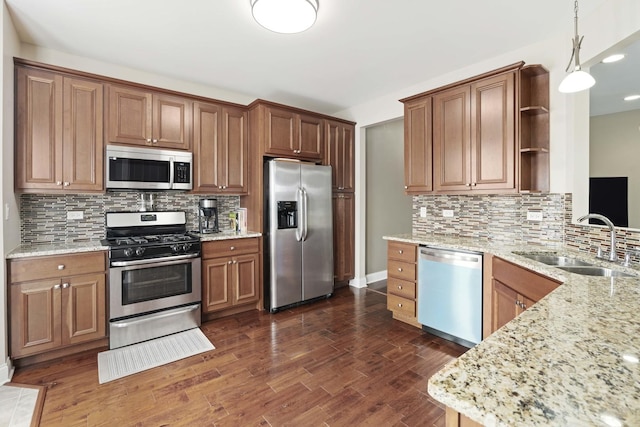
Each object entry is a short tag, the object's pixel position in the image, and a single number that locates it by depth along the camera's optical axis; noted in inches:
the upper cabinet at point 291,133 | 139.3
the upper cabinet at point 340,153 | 163.8
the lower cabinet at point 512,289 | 71.6
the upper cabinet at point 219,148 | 132.8
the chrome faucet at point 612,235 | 73.6
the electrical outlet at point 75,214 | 114.7
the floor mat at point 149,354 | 91.4
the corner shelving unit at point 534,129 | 104.1
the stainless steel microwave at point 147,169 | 113.0
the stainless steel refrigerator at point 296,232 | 137.9
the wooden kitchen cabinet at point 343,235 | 170.2
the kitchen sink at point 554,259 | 81.9
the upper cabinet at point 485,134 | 101.9
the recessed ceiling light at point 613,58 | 85.7
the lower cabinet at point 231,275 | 127.0
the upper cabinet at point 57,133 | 97.8
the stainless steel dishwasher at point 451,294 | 101.8
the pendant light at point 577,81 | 66.5
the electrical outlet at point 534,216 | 107.2
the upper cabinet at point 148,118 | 114.0
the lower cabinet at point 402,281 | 121.0
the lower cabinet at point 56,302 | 89.9
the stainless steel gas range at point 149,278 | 105.7
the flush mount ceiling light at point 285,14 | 78.0
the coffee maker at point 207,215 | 138.3
